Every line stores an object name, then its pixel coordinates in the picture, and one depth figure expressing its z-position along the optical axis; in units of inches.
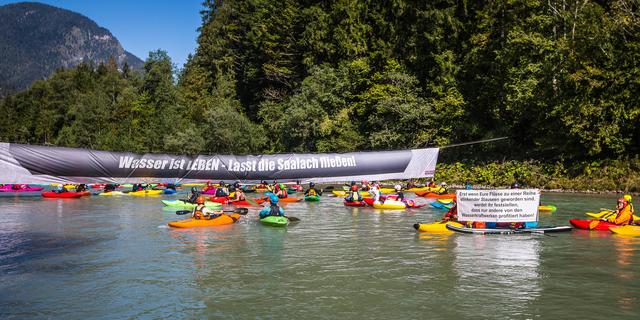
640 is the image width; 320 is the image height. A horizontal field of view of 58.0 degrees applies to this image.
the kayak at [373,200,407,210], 1365.0
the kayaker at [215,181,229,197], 1404.8
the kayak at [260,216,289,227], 1033.5
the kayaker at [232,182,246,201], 1388.5
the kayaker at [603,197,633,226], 943.0
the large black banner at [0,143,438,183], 1061.1
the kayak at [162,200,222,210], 1313.2
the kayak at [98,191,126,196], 1758.9
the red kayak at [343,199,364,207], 1413.6
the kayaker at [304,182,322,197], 1571.9
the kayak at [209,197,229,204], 1374.3
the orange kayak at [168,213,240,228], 1004.6
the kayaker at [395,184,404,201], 1393.3
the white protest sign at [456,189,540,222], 881.5
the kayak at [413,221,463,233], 951.0
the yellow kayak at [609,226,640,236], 915.4
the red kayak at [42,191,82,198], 1646.2
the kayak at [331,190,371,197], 1752.0
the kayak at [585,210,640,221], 986.1
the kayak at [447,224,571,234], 911.7
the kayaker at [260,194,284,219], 1061.1
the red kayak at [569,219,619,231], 955.1
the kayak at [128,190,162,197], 1793.8
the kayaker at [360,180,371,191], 1712.4
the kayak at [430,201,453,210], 1301.7
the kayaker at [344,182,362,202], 1416.5
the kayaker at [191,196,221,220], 1039.5
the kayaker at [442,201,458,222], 990.5
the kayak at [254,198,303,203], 1537.4
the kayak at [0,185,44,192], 1918.1
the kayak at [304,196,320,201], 1547.7
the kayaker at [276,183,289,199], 1535.4
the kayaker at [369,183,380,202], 1398.9
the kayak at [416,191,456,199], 1591.8
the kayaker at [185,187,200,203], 1354.1
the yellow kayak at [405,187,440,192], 1726.1
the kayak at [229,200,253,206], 1380.4
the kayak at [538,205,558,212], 1286.9
